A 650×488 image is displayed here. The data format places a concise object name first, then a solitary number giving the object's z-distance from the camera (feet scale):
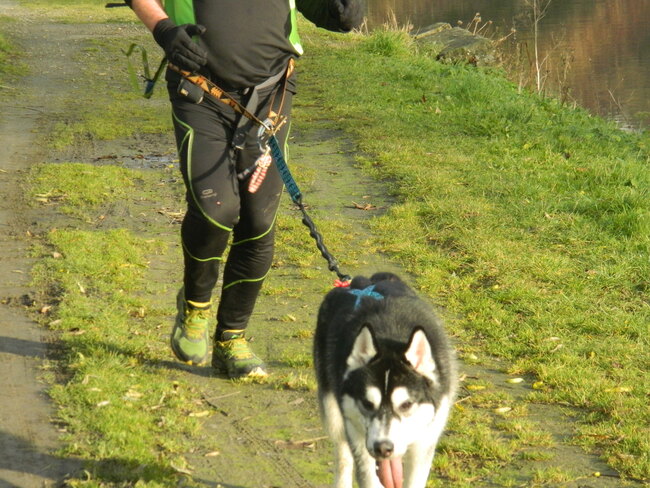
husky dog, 21.93
